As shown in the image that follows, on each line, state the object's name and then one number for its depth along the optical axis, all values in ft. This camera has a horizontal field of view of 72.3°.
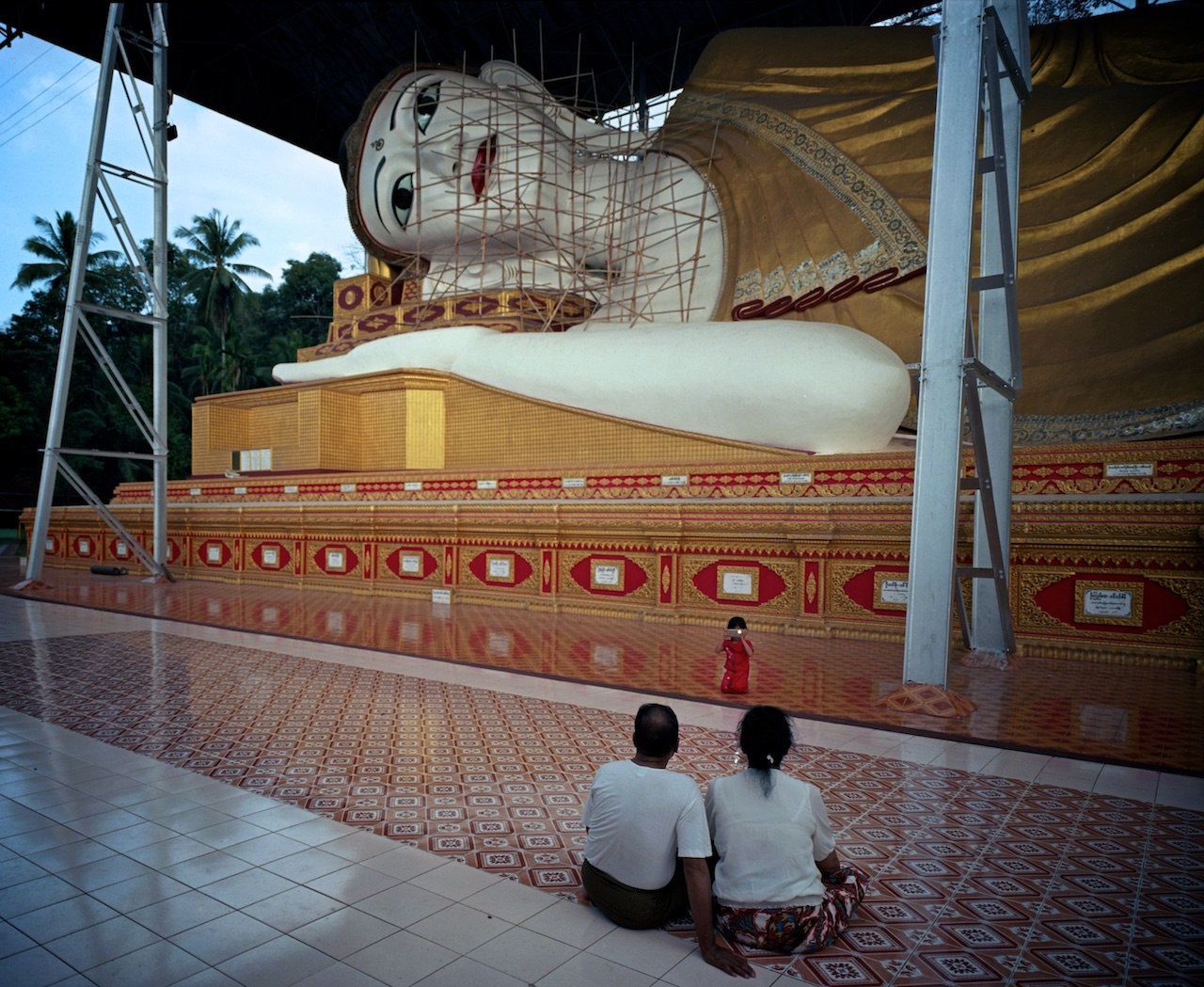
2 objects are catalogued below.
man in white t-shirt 5.97
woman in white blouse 5.94
